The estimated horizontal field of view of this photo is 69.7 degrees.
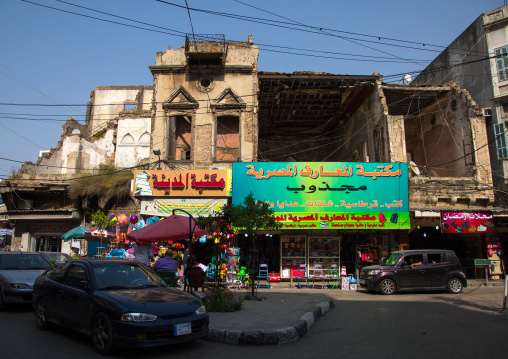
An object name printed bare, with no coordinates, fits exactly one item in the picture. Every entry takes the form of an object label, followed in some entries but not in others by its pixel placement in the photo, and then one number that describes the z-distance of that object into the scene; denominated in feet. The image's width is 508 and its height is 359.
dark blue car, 17.43
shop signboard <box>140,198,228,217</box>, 56.75
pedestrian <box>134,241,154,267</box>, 38.78
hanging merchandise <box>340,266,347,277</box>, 53.62
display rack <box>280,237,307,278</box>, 56.34
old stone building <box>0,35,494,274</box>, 58.34
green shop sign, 54.90
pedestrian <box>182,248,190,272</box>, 44.95
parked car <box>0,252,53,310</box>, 28.63
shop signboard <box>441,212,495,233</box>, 55.16
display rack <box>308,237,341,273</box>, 56.03
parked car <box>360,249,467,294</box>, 44.34
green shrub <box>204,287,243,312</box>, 28.50
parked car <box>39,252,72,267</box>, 51.69
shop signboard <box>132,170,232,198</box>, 56.90
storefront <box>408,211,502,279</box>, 55.31
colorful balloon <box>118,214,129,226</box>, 50.88
